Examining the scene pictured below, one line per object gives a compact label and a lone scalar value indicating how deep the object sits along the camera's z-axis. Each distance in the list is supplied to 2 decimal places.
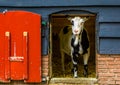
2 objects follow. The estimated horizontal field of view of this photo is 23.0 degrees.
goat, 6.12
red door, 6.06
